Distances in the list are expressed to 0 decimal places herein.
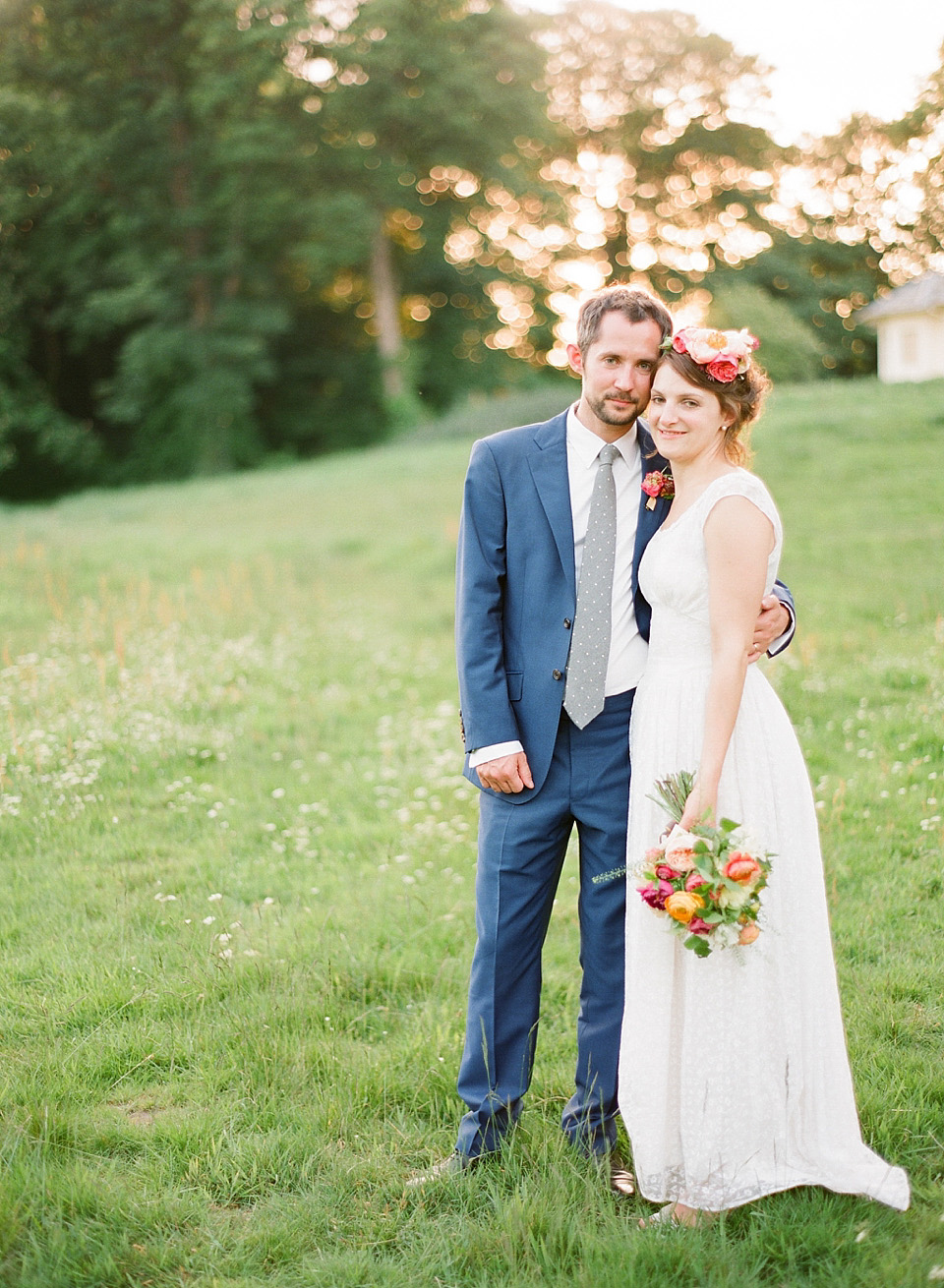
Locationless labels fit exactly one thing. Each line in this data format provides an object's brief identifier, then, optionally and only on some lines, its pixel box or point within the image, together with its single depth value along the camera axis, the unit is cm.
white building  3528
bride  300
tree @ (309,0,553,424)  3222
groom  332
